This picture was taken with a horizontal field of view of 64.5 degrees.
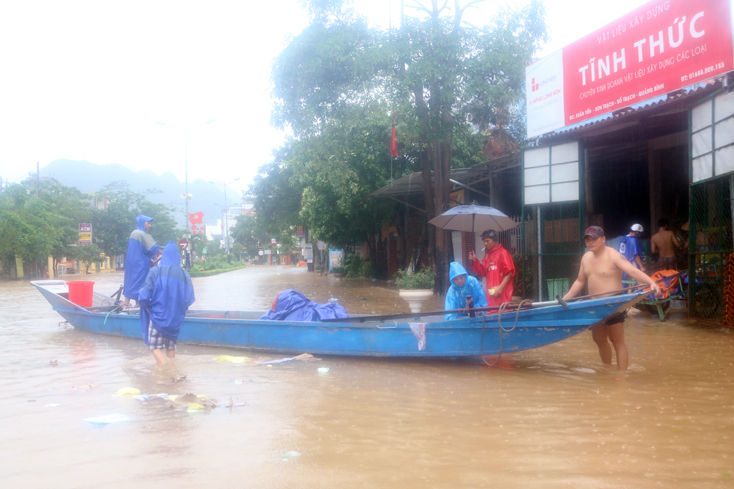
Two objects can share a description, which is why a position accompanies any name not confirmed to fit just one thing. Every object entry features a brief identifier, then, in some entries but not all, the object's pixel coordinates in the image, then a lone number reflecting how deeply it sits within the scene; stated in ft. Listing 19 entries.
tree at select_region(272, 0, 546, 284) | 44.47
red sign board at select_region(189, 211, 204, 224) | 151.86
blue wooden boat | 20.17
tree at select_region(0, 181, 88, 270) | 129.08
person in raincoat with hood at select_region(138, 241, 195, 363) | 22.95
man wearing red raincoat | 24.07
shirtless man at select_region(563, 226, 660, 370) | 19.92
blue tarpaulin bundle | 27.02
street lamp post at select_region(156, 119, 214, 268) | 108.99
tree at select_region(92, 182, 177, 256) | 190.90
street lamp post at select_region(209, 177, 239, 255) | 160.93
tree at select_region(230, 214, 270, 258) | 303.03
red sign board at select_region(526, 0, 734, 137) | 31.57
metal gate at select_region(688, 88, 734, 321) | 28.58
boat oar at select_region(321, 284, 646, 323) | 19.71
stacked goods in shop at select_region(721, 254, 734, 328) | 29.09
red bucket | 37.83
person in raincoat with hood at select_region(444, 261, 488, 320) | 23.18
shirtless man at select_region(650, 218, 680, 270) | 37.11
